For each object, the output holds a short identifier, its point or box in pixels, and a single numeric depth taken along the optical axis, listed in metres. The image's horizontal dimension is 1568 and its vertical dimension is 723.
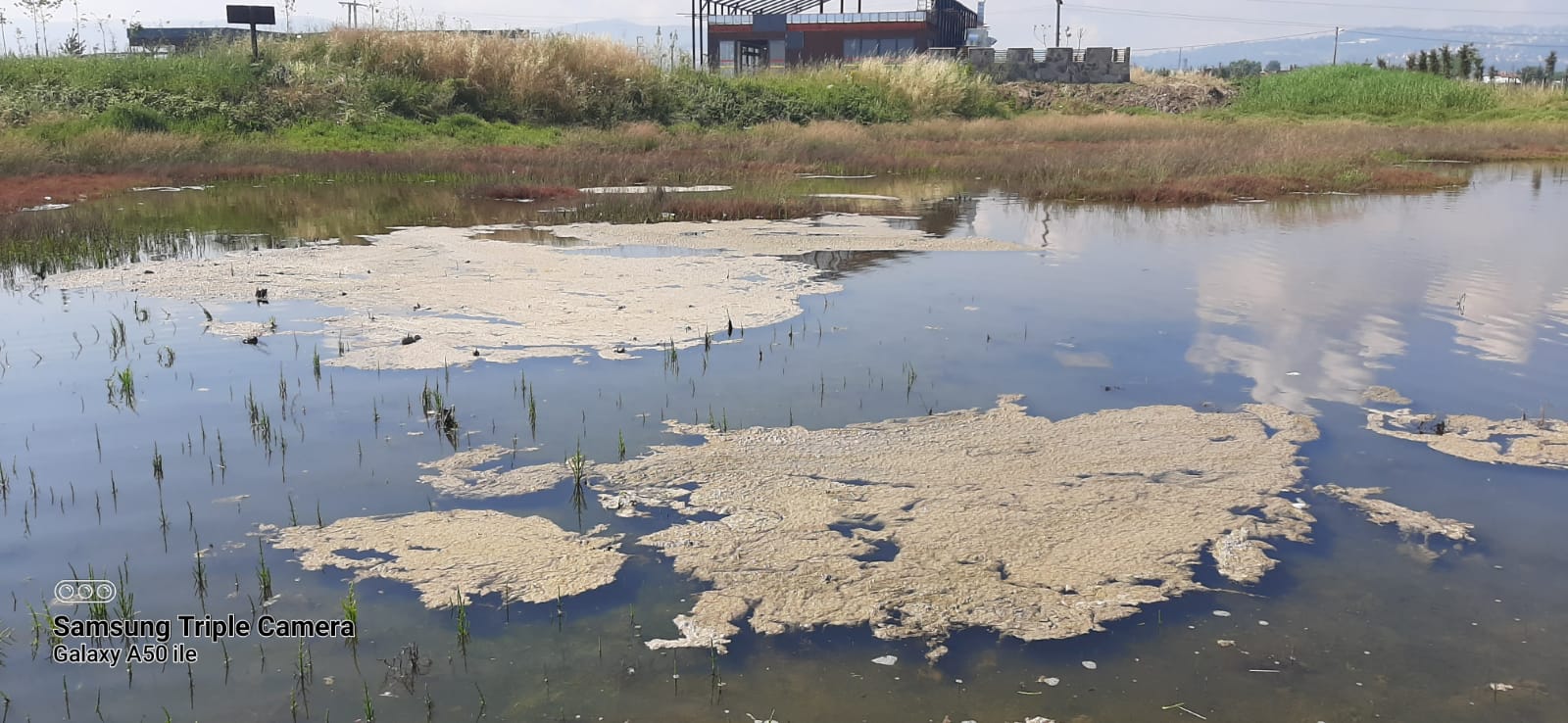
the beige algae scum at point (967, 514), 4.09
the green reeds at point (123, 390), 6.62
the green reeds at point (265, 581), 4.13
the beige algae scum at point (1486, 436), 5.65
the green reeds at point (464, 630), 3.80
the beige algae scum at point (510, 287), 7.98
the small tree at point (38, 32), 31.08
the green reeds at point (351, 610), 3.86
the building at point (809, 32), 46.28
